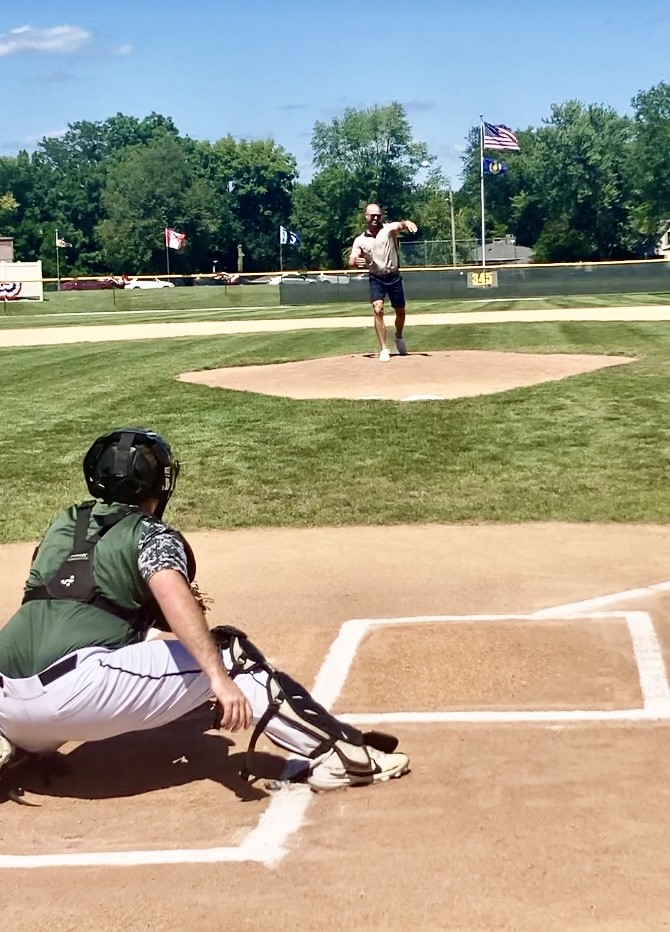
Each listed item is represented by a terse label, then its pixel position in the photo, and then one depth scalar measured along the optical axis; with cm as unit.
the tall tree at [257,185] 11256
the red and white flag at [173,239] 6481
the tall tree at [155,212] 9871
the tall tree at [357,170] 10438
